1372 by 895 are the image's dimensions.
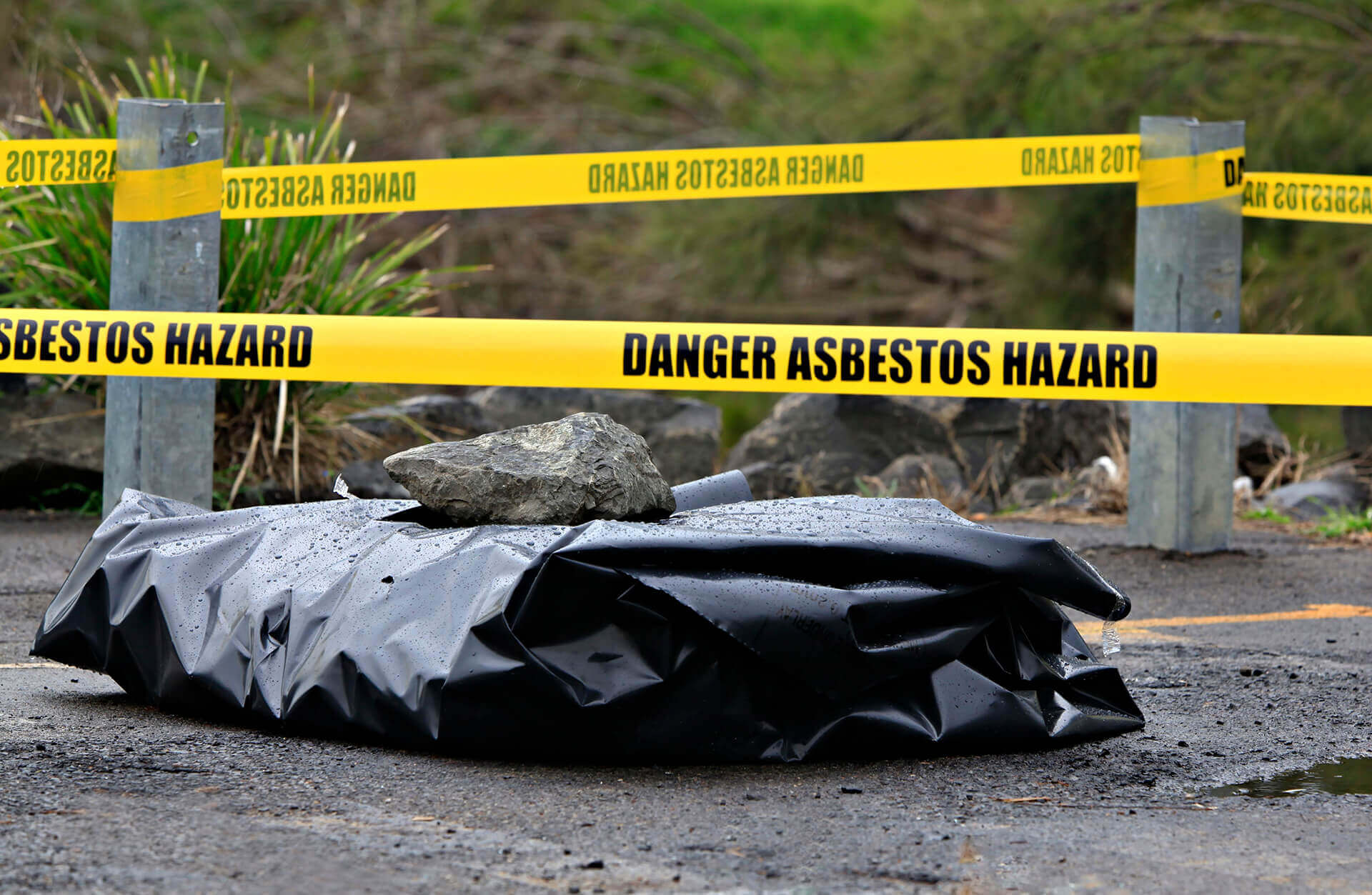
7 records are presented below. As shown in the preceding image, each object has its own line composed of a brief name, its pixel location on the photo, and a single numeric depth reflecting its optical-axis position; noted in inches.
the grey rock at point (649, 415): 662.5
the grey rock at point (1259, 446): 708.0
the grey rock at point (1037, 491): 645.9
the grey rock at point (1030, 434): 686.5
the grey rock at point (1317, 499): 631.2
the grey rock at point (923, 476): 629.9
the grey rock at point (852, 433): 683.4
